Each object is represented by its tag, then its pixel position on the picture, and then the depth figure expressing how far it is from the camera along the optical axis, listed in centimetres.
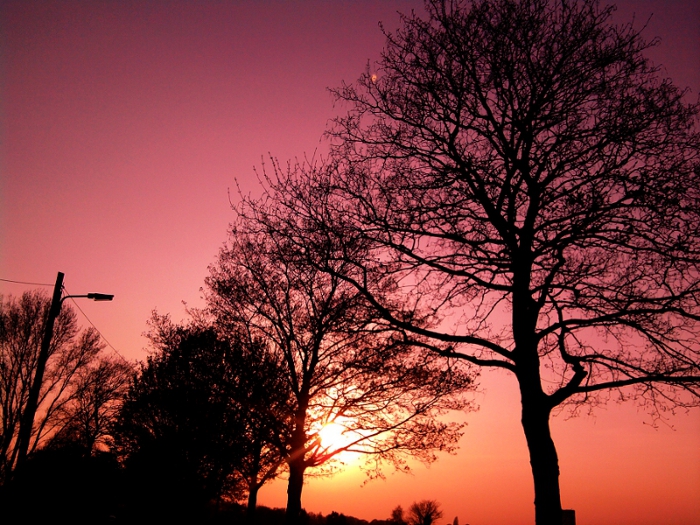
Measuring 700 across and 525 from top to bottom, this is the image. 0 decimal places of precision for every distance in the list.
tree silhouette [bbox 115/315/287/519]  1545
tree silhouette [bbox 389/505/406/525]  2586
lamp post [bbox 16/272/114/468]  1288
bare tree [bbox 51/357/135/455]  3120
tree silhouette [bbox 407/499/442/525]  2200
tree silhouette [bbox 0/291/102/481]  2634
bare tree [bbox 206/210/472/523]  1466
